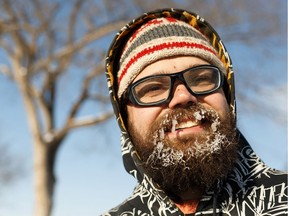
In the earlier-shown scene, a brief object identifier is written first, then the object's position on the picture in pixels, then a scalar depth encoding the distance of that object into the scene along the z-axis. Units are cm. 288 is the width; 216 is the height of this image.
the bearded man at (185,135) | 141
